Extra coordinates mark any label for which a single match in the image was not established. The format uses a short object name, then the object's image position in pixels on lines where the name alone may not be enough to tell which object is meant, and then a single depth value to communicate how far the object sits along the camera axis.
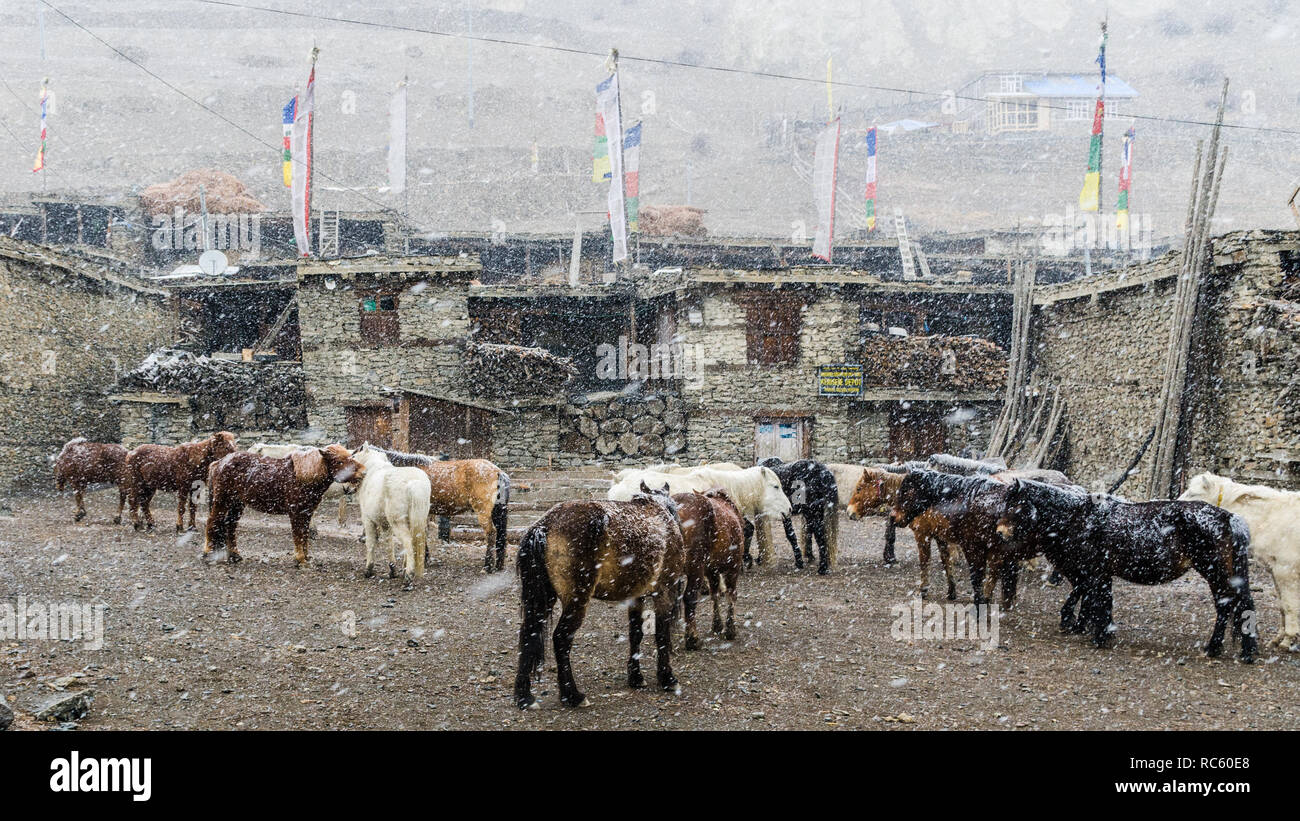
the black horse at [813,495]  12.30
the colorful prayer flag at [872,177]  30.20
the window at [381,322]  22.17
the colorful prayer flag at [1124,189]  26.78
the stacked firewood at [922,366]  23.27
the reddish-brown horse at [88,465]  14.98
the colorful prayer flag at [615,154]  21.02
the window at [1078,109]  61.91
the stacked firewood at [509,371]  22.52
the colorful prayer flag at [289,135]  22.08
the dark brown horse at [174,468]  13.62
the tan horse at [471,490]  11.77
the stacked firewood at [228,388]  20.95
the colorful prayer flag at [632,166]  23.61
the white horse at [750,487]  11.27
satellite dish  26.61
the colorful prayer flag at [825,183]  24.75
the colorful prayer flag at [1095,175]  23.65
